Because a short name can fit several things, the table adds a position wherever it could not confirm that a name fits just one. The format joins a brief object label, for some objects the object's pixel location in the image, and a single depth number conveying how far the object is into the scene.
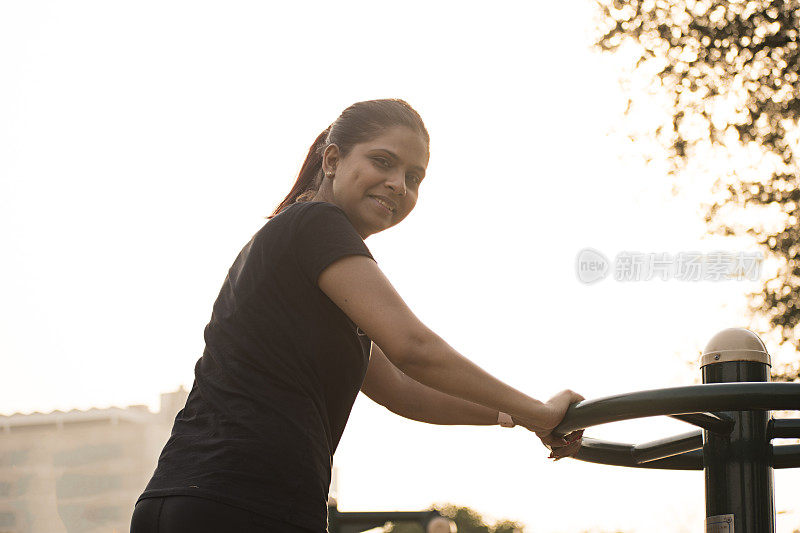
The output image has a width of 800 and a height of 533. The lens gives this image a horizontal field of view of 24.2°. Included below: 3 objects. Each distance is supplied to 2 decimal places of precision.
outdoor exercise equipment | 3.16
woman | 3.19
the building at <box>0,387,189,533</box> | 36.63
